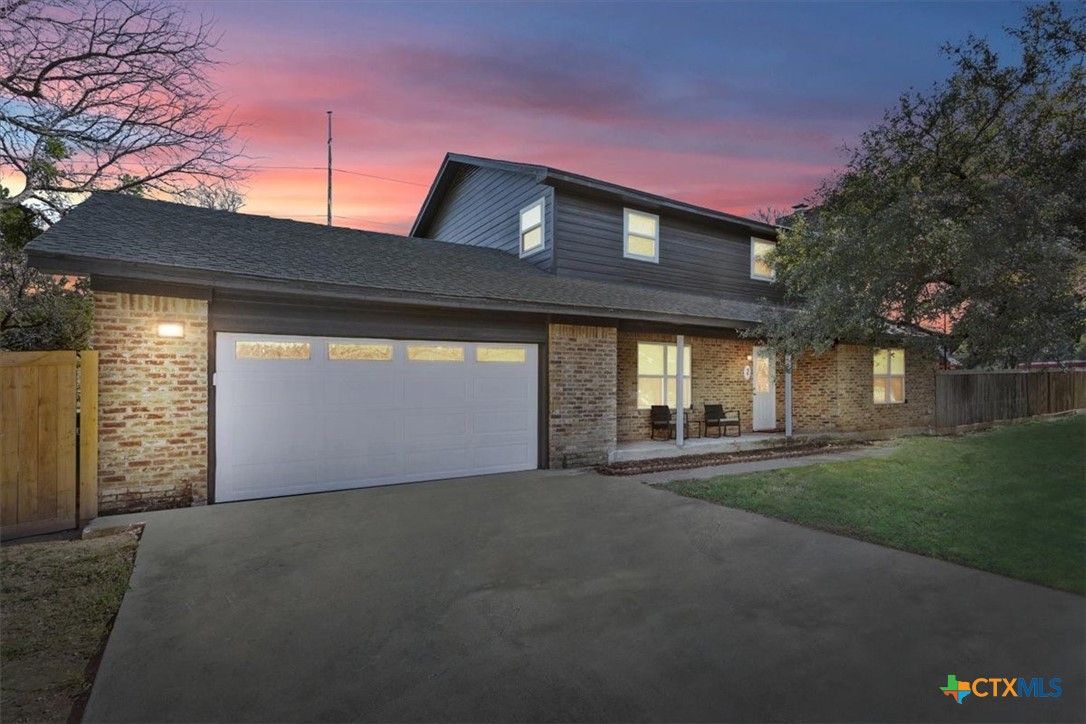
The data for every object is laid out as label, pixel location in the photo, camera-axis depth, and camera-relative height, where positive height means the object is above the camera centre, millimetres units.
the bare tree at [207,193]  12109 +4247
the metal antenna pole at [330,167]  27012 +11172
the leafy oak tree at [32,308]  9812 +1214
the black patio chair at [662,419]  11562 -1011
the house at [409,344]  6223 +455
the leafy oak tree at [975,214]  7539 +2565
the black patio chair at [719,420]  12102 -1099
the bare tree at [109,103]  8852 +5206
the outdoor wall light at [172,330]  6293 +502
